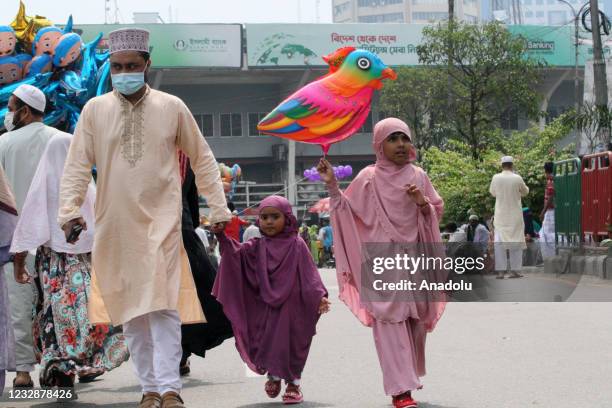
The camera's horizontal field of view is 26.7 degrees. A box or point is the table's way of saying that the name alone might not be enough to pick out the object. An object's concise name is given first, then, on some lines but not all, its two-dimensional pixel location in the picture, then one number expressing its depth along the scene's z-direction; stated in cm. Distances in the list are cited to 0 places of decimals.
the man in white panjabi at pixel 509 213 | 1678
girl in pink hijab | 706
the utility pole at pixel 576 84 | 4422
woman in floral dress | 736
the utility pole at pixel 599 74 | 2017
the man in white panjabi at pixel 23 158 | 800
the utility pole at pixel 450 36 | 2743
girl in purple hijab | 745
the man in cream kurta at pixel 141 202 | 635
